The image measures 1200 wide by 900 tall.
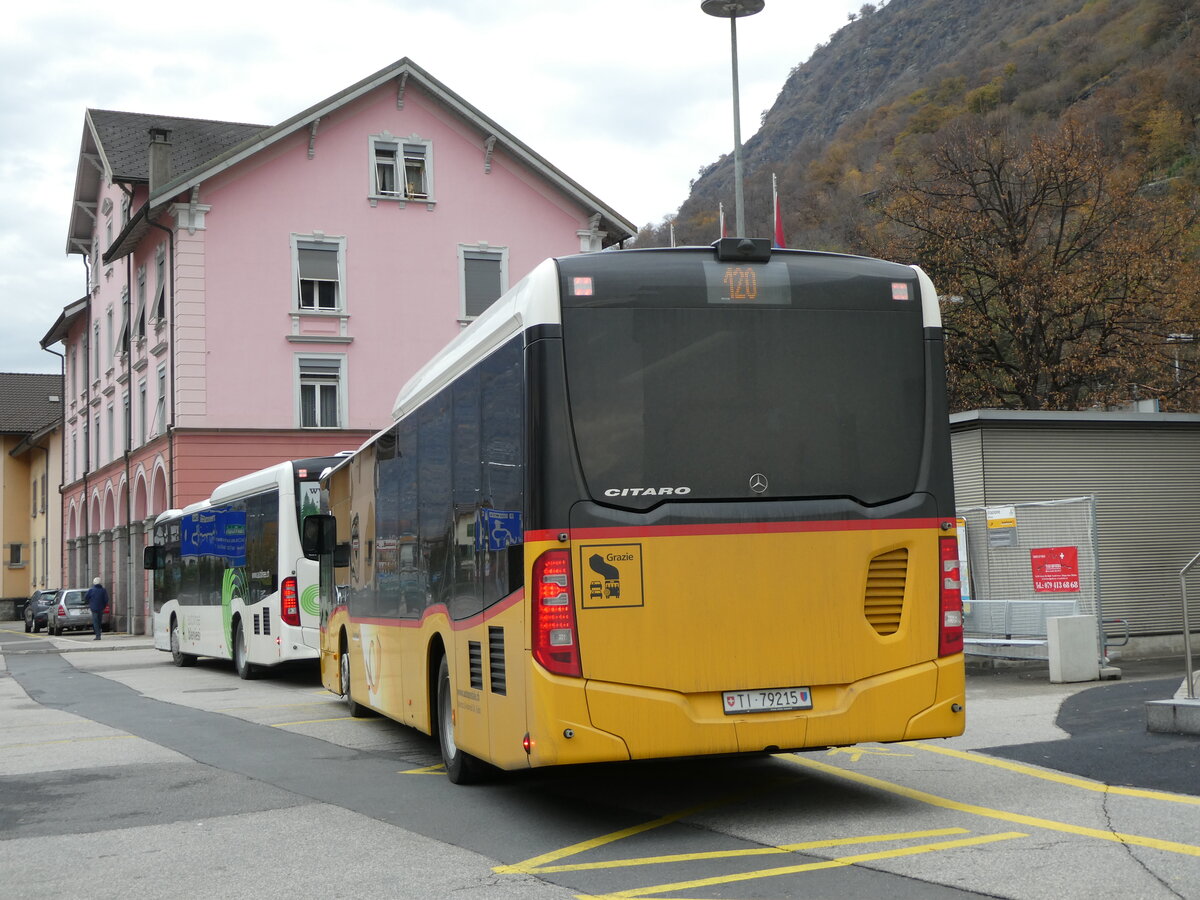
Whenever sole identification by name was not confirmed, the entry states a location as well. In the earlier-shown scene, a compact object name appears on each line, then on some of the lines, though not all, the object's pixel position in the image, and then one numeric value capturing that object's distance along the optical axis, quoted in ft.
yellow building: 245.24
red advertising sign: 59.98
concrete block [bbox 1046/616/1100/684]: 51.03
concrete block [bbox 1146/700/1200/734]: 33.83
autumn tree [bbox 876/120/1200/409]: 102.27
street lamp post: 69.31
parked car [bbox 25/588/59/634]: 179.01
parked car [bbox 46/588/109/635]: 161.38
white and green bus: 66.18
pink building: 123.13
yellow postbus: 25.14
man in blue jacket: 138.31
